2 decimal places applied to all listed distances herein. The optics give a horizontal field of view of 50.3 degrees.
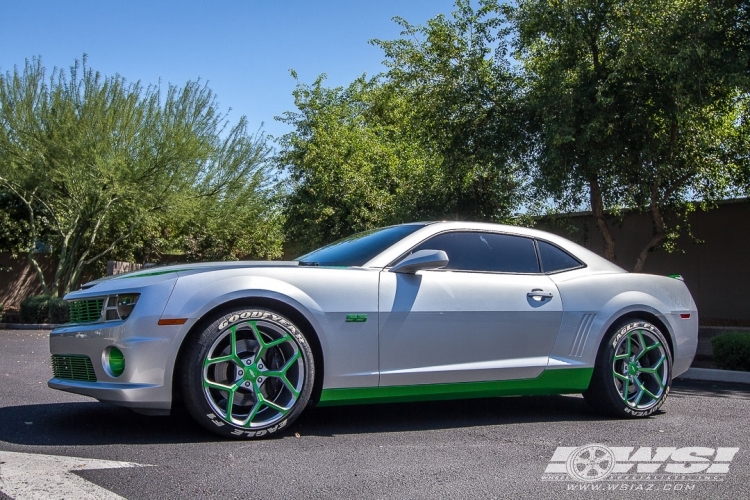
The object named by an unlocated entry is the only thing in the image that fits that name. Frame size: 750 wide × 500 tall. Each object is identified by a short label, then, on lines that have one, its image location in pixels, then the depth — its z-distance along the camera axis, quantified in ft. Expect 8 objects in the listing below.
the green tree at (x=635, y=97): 40.93
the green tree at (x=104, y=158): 66.08
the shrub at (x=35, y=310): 67.00
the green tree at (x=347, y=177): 69.72
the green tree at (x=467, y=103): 49.93
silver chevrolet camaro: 15.56
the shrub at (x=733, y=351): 31.89
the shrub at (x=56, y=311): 65.00
